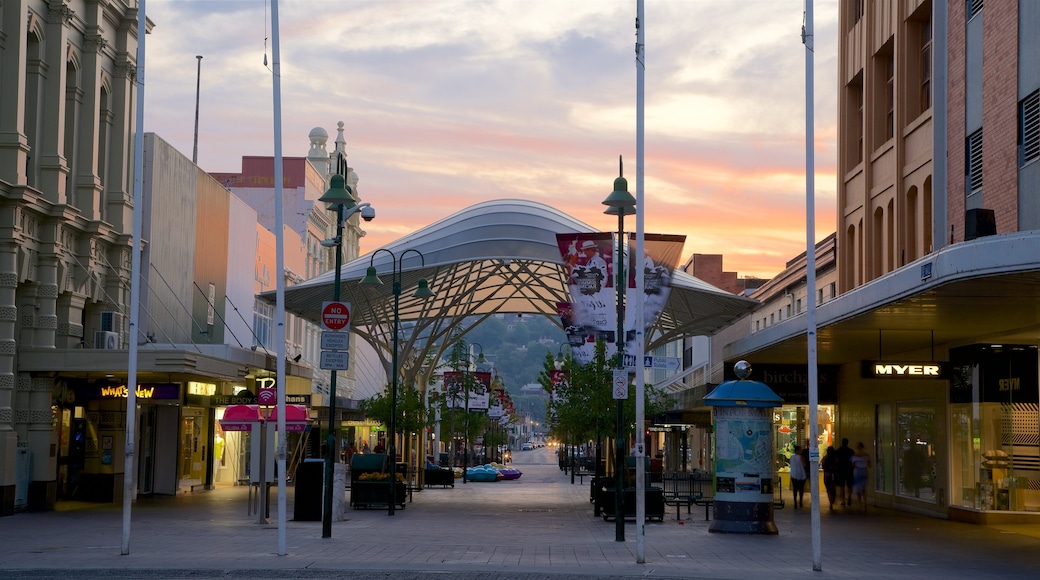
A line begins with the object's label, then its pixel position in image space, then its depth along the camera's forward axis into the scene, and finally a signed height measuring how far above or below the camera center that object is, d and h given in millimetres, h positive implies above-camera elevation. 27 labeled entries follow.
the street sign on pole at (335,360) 22922 +808
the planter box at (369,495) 34812 -2413
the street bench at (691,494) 30961 -2248
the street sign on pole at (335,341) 23047 +1153
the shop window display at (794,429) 48156 -682
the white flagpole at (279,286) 19312 +1831
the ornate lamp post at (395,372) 33062 +984
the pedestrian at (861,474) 33562 -1614
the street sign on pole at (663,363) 31141 +1196
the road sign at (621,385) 21578 +393
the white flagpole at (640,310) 18922 +1522
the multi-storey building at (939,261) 22922 +2283
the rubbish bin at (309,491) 28719 -1929
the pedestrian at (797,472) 34750 -1642
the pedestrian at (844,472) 34719 -1626
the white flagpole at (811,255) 17625 +2242
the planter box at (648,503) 29297 -2194
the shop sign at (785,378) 35344 +904
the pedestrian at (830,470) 35188 -1619
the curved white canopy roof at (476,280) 45250 +5089
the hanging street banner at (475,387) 64500 +1094
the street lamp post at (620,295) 22639 +2192
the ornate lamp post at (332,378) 23109 +477
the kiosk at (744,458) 25438 -936
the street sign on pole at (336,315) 23047 +1614
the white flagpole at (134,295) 19359 +1703
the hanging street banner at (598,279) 28797 +2933
